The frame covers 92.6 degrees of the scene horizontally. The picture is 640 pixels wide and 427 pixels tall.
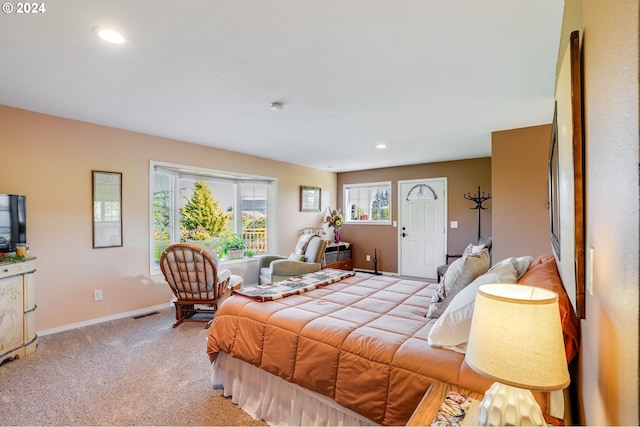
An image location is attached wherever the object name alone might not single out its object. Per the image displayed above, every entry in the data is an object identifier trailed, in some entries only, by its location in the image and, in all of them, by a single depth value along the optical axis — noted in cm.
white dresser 262
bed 145
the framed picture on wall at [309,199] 644
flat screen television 279
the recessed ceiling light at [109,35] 182
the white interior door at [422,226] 613
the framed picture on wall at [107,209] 363
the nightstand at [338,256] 635
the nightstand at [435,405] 108
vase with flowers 698
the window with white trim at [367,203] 687
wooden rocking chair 338
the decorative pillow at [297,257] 484
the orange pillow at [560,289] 118
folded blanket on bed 240
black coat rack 552
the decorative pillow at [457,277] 190
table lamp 82
